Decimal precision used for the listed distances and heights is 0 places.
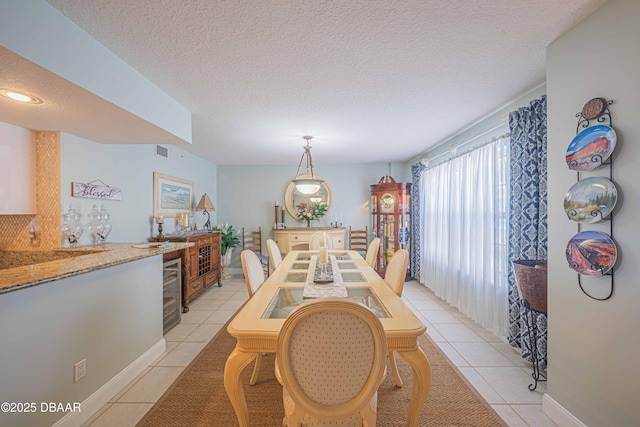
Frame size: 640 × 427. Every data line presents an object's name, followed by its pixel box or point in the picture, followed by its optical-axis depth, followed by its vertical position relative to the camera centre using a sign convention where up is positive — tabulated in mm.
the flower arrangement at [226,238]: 5152 -523
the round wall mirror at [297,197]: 5758 +337
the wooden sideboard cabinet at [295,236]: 5332 -488
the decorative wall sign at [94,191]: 2529 +224
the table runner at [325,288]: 1836 -574
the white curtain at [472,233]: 2697 -265
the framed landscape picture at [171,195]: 3723 +268
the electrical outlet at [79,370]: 1664 -1026
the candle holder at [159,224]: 3502 -158
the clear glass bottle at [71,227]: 2439 -139
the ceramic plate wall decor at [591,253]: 1337 -221
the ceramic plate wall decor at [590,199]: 1334 +69
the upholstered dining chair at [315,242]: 4254 -488
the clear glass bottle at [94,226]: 2646 -139
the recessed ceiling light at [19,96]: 1621 +750
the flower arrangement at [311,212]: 5621 +5
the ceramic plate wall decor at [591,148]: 1337 +350
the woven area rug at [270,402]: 1718 -1371
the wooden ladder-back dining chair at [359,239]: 5547 -590
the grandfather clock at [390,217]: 4961 -91
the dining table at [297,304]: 1337 -599
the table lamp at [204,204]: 4742 +151
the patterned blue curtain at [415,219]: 4949 -132
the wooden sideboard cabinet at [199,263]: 3584 -784
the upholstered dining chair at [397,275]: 2057 -539
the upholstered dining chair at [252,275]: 2076 -548
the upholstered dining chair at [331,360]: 1082 -640
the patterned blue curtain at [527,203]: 2115 +77
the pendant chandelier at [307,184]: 3309 +367
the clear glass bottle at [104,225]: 2713 -134
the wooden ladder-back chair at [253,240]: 5590 -609
